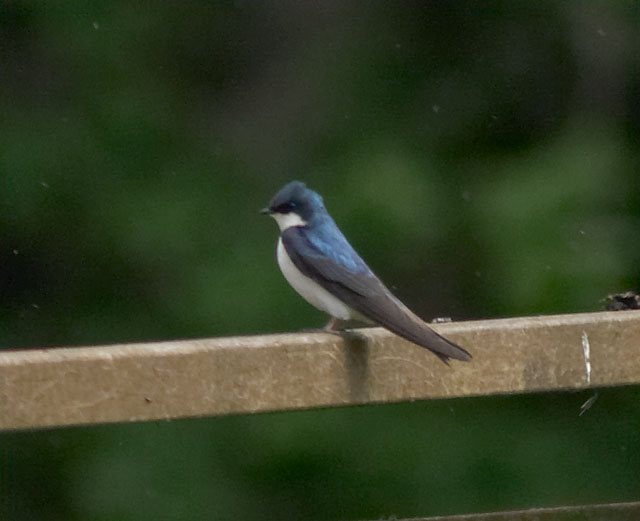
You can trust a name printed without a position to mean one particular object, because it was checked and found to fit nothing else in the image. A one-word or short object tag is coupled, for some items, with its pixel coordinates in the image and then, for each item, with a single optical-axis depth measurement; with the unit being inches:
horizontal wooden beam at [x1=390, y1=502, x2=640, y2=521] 210.1
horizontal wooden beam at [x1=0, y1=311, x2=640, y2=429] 196.2
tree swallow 243.3
